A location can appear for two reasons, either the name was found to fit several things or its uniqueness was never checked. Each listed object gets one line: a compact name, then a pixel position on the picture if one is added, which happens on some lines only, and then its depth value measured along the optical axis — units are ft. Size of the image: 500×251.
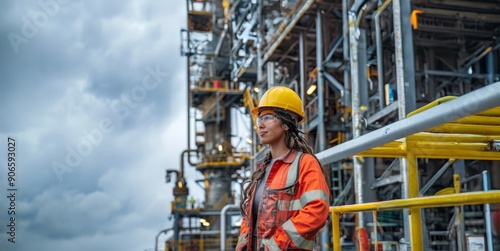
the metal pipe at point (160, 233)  63.24
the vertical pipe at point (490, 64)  39.52
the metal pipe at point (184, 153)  106.05
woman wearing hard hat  8.29
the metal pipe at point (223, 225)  38.13
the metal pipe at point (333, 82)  40.81
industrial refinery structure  9.68
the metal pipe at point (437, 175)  31.22
